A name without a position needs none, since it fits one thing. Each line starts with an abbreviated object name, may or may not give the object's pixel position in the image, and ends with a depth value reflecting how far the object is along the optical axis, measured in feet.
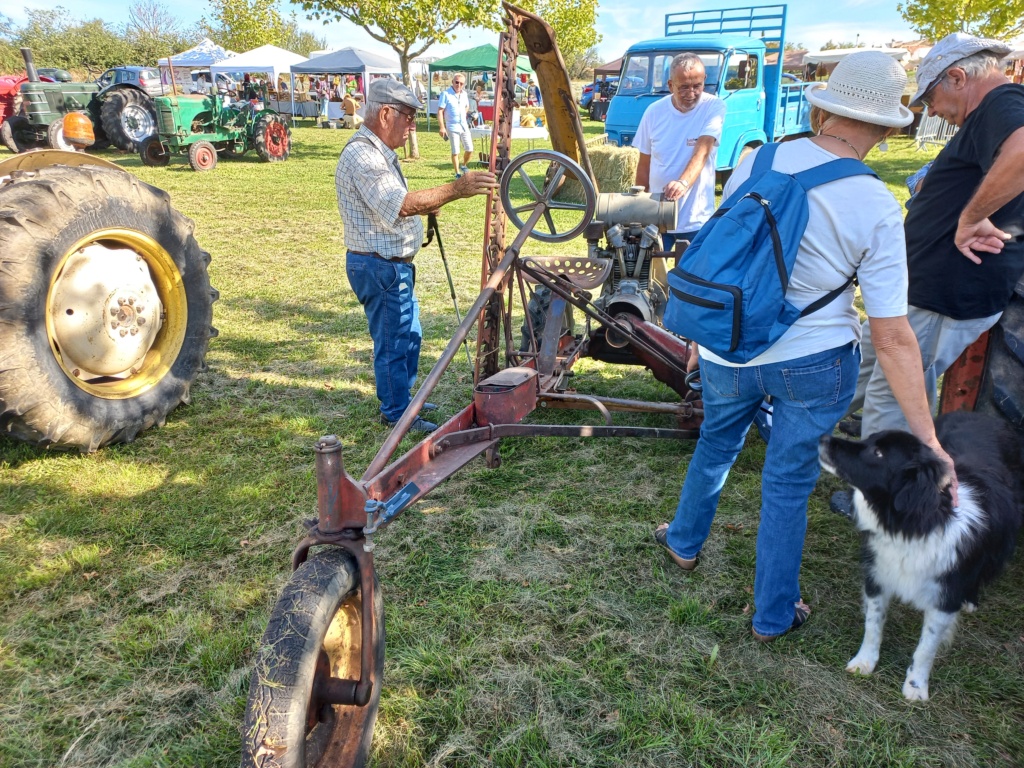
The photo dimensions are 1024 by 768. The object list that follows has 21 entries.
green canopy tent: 91.34
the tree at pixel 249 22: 129.49
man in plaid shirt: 12.60
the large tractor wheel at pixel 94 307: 11.46
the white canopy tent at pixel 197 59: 93.20
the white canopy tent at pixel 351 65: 93.40
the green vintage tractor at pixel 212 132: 49.14
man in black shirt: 8.91
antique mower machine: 6.07
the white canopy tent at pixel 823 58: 97.11
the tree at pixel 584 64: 225.68
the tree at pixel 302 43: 226.38
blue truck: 40.91
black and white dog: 7.37
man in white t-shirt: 16.46
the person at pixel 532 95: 118.42
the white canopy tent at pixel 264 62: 94.99
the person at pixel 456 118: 49.37
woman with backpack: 6.92
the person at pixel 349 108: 84.38
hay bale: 40.47
